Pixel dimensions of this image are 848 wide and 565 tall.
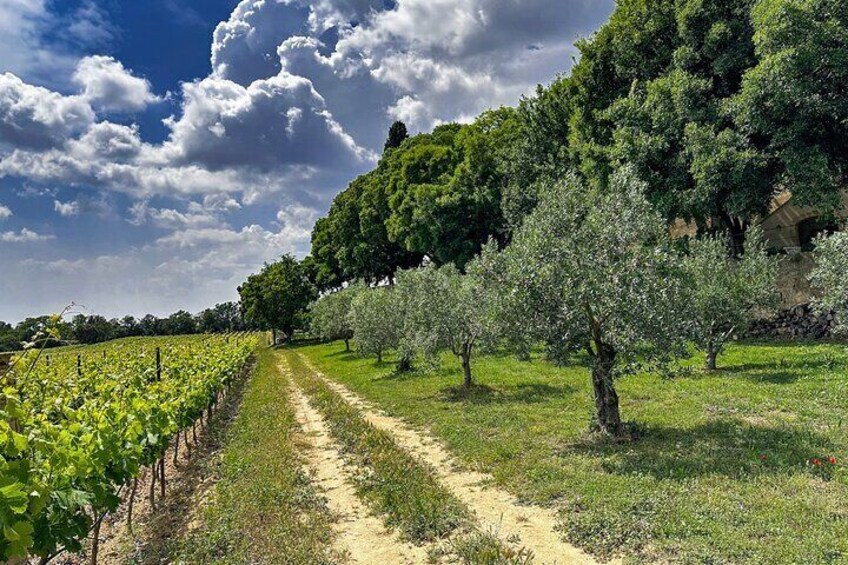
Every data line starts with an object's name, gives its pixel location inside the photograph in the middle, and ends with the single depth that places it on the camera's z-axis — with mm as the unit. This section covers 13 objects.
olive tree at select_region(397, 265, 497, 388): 17328
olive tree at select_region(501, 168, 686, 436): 9703
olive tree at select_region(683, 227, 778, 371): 16500
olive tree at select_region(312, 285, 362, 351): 42906
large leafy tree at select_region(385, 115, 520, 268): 39062
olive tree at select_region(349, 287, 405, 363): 25811
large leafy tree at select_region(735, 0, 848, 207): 19781
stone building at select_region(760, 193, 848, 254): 29734
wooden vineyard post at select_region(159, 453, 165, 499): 9555
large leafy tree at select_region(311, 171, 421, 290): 53500
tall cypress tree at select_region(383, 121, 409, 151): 69562
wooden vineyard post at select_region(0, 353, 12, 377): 9834
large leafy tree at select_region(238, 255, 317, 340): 61812
